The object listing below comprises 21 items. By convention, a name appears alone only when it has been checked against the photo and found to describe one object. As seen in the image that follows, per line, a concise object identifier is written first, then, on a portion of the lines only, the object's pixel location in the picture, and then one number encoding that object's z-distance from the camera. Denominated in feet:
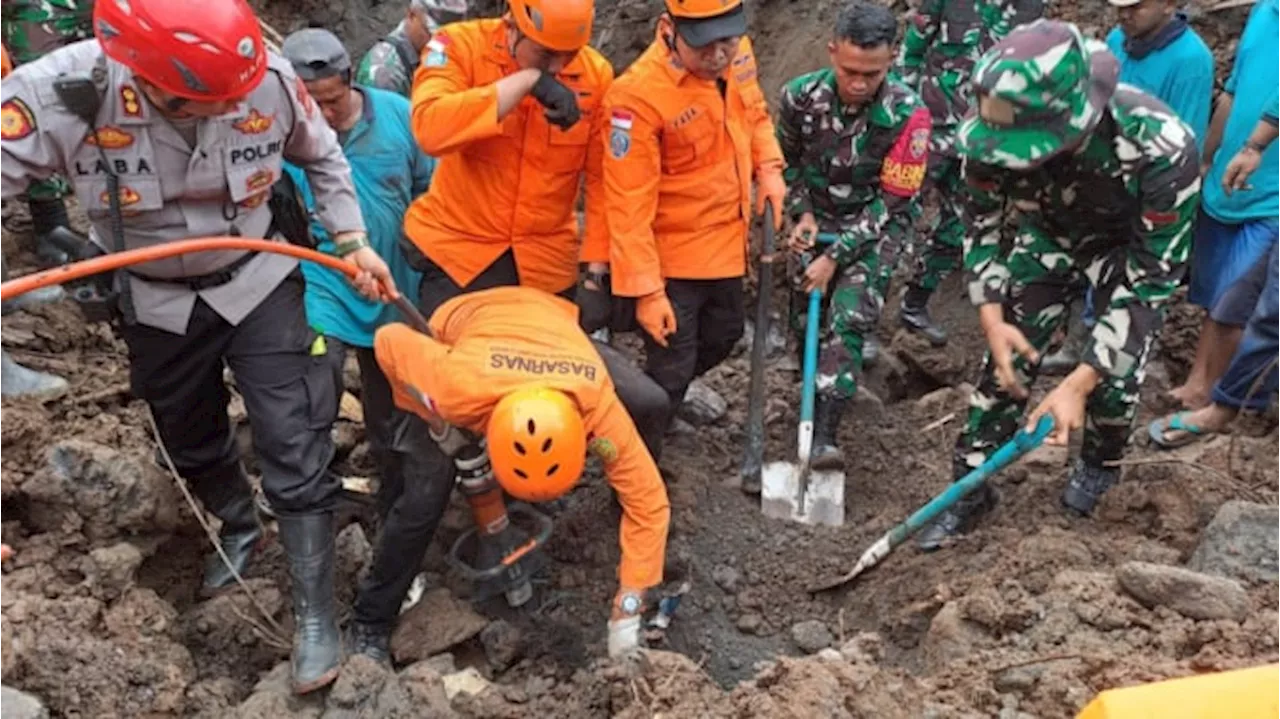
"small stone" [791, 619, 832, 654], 12.77
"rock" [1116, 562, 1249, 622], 9.48
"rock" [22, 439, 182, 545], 11.90
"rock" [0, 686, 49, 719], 8.98
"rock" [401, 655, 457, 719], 10.60
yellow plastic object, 5.70
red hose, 8.47
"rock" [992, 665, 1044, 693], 8.96
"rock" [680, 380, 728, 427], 17.87
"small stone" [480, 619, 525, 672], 12.32
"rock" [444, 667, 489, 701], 11.13
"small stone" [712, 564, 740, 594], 13.94
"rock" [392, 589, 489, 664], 12.30
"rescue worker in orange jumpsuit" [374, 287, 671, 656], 10.14
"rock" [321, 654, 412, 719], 10.66
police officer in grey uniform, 9.23
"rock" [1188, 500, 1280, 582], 10.59
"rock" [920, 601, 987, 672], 10.31
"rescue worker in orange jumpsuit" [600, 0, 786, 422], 13.06
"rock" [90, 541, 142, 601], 11.53
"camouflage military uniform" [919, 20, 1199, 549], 10.28
